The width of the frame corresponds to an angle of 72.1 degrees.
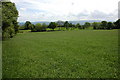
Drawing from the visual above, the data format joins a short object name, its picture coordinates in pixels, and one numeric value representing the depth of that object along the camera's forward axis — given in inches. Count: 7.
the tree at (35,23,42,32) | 3819.9
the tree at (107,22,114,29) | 3848.2
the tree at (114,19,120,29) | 3565.4
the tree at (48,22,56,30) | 4039.3
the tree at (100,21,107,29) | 4062.2
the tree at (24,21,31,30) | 4119.5
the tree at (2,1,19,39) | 806.7
